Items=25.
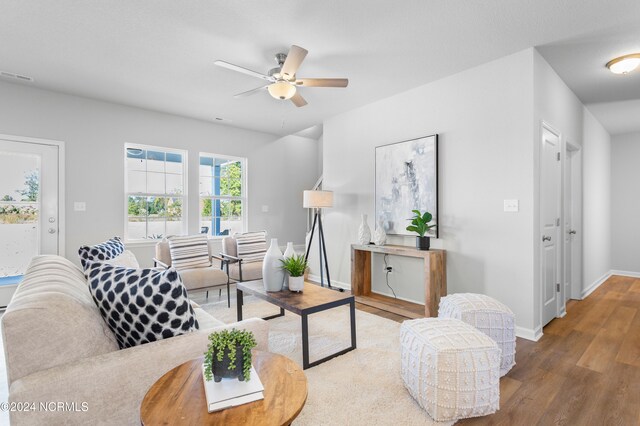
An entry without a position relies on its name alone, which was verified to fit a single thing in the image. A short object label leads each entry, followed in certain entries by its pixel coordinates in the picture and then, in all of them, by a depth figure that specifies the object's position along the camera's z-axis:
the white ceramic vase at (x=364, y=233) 4.27
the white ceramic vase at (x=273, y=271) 2.84
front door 3.90
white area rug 1.86
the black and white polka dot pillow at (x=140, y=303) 1.44
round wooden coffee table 1.01
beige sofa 1.14
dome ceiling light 3.09
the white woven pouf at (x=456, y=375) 1.80
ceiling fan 2.89
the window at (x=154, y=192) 4.86
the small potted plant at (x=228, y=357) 1.14
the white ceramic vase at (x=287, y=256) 2.89
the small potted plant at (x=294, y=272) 2.81
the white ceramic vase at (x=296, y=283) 2.80
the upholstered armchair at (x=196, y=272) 3.75
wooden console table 3.36
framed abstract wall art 3.75
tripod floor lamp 4.67
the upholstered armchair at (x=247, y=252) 4.33
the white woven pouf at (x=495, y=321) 2.34
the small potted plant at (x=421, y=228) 3.54
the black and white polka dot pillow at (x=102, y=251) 2.19
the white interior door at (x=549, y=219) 3.20
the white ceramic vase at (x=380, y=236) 4.08
